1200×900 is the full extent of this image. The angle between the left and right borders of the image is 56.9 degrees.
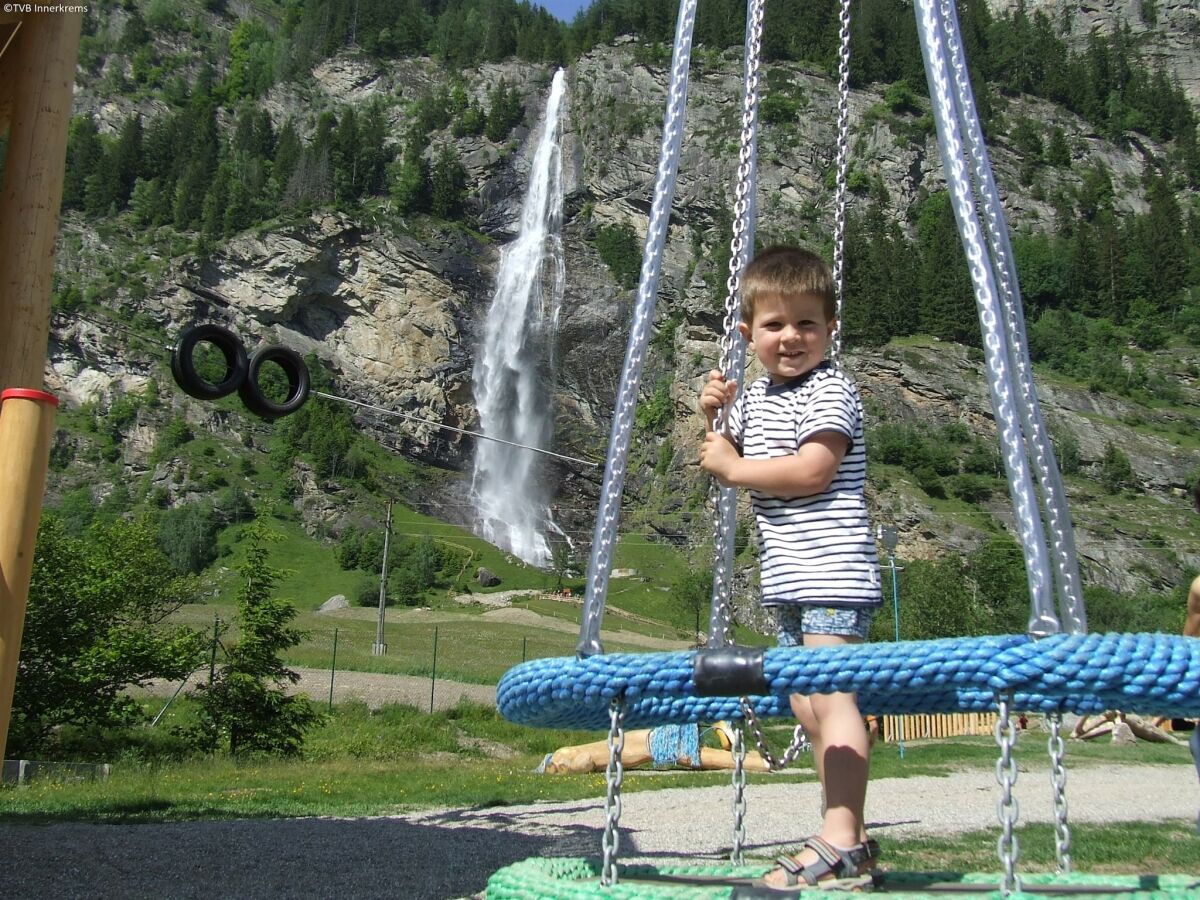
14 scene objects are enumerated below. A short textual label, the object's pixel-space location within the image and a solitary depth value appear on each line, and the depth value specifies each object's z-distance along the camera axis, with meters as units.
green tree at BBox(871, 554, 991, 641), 37.38
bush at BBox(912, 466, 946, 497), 79.19
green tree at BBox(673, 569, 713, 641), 50.79
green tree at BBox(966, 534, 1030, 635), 43.69
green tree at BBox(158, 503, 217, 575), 72.06
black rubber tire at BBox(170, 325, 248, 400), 5.14
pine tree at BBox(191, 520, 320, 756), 16.02
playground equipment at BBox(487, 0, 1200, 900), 1.79
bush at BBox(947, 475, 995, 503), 79.44
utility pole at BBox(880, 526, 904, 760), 17.22
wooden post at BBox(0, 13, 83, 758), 4.75
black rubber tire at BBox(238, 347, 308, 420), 5.39
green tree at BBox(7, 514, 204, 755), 14.77
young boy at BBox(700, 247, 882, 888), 2.36
